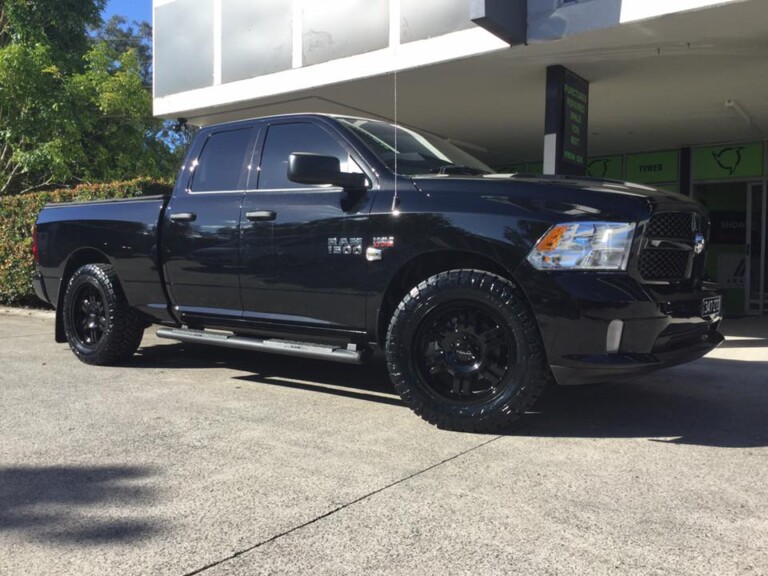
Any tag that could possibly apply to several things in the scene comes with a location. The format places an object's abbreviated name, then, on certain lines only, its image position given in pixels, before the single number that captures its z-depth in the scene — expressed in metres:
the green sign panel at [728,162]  12.16
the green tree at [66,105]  14.29
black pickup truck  3.58
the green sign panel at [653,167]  13.29
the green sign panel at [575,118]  8.29
